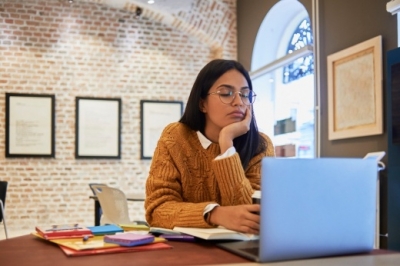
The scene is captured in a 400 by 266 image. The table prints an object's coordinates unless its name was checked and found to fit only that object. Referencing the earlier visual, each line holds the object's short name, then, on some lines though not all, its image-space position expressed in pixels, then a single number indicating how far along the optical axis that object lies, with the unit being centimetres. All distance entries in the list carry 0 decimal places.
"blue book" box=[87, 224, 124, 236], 152
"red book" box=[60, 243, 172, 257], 122
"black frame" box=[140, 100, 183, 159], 773
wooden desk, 113
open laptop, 111
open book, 139
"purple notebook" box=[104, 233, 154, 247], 130
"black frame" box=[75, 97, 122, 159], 742
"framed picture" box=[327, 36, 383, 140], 459
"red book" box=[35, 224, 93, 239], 147
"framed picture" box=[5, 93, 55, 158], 716
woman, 178
